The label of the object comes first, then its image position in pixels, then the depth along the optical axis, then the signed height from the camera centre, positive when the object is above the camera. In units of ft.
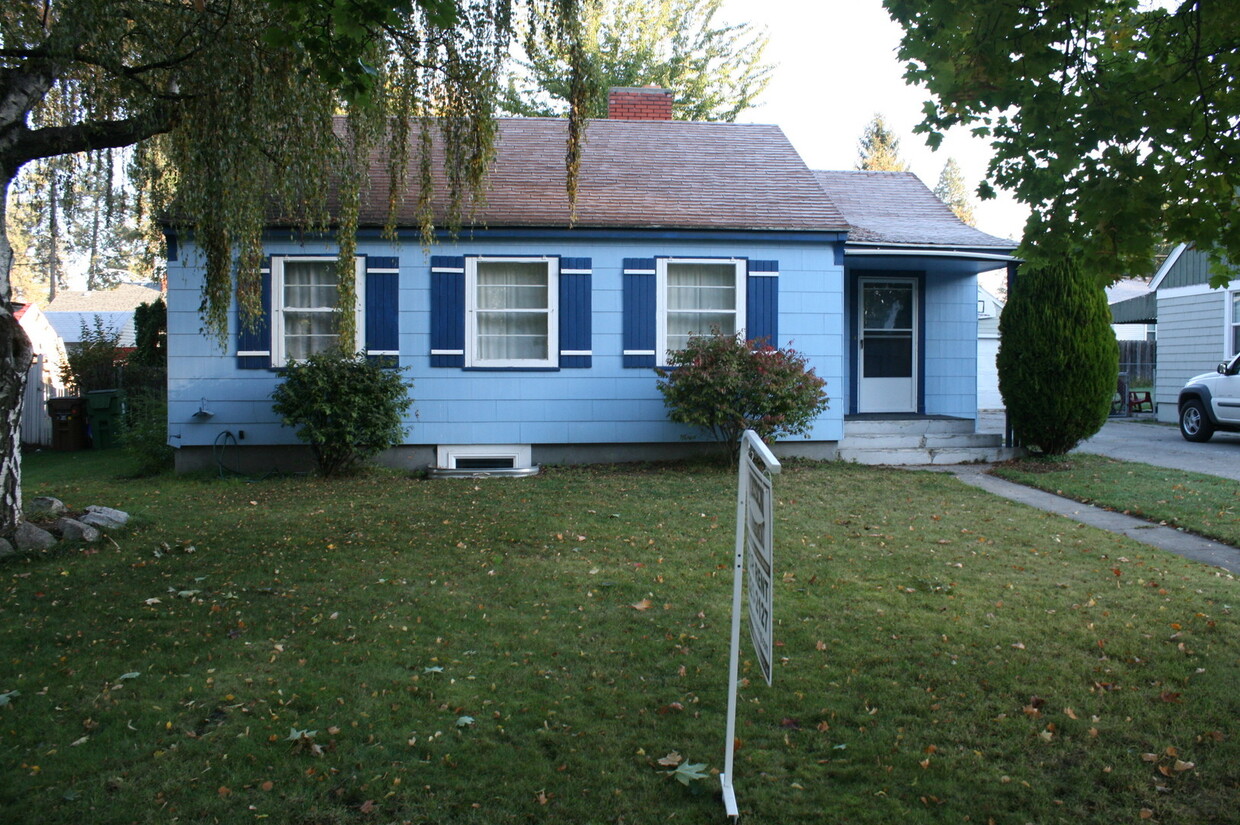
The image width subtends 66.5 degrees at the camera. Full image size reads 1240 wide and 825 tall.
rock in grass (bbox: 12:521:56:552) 23.31 -3.82
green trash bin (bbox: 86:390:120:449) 57.18 -1.89
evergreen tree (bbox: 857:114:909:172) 148.56 +40.91
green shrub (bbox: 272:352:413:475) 35.35 -0.69
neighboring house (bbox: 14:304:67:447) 61.00 -0.89
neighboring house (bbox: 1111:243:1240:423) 58.23 +4.34
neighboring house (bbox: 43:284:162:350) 122.52 +11.77
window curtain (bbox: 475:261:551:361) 39.60 +3.15
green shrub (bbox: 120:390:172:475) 40.65 -2.41
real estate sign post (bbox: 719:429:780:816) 9.50 -1.86
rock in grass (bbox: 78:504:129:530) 25.48 -3.64
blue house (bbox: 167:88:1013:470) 38.58 +3.18
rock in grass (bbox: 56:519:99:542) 24.38 -3.79
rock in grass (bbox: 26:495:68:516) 26.04 -3.44
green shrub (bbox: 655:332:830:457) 35.40 +0.00
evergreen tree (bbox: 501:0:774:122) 93.30 +33.45
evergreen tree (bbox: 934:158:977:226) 202.90 +45.37
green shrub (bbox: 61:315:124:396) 62.75 +1.20
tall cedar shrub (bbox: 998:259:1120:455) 37.76 +1.44
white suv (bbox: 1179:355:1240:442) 47.37 -0.61
